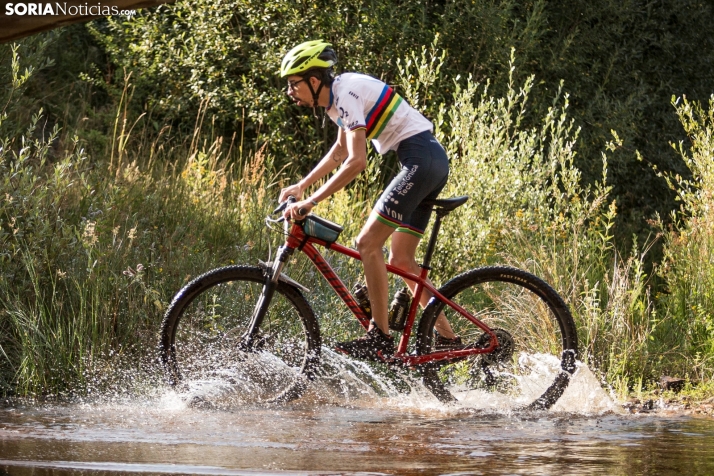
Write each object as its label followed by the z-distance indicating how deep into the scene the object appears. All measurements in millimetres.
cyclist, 12430
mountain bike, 12961
